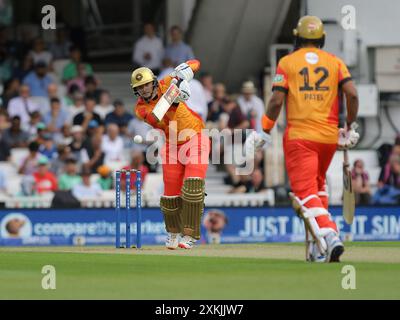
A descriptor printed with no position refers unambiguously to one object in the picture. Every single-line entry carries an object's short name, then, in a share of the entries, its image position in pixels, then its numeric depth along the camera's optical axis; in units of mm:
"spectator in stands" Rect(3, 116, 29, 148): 21688
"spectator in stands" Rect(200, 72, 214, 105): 22812
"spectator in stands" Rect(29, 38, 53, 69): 23469
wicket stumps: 14109
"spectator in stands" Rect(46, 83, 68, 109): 22406
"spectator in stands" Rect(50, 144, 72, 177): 20938
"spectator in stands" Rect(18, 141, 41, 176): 20844
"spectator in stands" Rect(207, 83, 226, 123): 22375
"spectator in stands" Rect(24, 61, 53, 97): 22891
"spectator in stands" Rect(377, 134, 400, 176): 22531
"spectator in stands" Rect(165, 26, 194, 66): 23406
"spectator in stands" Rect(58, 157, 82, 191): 20656
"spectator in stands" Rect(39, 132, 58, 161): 21328
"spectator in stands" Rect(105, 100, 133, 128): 22047
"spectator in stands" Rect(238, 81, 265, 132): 22281
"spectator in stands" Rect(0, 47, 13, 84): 23844
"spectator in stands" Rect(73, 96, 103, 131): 22141
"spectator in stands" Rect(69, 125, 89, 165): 21375
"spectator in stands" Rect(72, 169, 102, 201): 20438
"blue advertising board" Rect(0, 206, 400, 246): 19484
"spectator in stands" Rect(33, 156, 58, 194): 20547
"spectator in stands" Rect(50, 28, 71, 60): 24172
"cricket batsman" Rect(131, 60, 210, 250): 13469
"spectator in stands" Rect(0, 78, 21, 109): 22453
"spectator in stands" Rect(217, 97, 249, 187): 21391
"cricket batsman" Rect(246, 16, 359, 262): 12039
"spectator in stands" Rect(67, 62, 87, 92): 23047
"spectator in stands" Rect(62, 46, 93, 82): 23380
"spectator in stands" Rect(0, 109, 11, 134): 21781
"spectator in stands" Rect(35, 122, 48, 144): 21570
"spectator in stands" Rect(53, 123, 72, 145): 21741
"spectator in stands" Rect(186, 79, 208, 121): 21412
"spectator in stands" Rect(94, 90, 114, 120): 22516
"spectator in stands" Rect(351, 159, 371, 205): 21016
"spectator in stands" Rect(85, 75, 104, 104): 22853
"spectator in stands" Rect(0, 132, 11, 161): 21562
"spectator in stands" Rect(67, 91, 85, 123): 22300
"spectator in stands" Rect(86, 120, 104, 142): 21547
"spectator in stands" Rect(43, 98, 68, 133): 22000
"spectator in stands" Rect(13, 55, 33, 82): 23391
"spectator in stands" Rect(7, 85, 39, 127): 22109
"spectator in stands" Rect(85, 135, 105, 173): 21391
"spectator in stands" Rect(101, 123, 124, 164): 21531
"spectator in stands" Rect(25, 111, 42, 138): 21844
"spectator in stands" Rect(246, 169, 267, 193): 21062
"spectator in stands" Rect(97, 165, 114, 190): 20734
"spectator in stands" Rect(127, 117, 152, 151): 22016
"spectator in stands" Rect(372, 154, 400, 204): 21125
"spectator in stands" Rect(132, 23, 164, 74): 23844
